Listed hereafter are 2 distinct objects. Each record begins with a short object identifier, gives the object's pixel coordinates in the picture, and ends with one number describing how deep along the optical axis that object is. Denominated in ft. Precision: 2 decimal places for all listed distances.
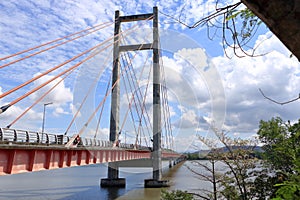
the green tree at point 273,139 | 47.38
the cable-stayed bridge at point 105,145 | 36.06
